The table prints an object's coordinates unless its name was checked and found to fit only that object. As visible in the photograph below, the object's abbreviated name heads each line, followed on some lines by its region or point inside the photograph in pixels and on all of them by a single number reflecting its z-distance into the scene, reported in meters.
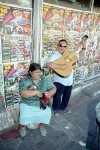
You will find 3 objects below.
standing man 3.78
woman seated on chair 3.10
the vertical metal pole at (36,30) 3.61
